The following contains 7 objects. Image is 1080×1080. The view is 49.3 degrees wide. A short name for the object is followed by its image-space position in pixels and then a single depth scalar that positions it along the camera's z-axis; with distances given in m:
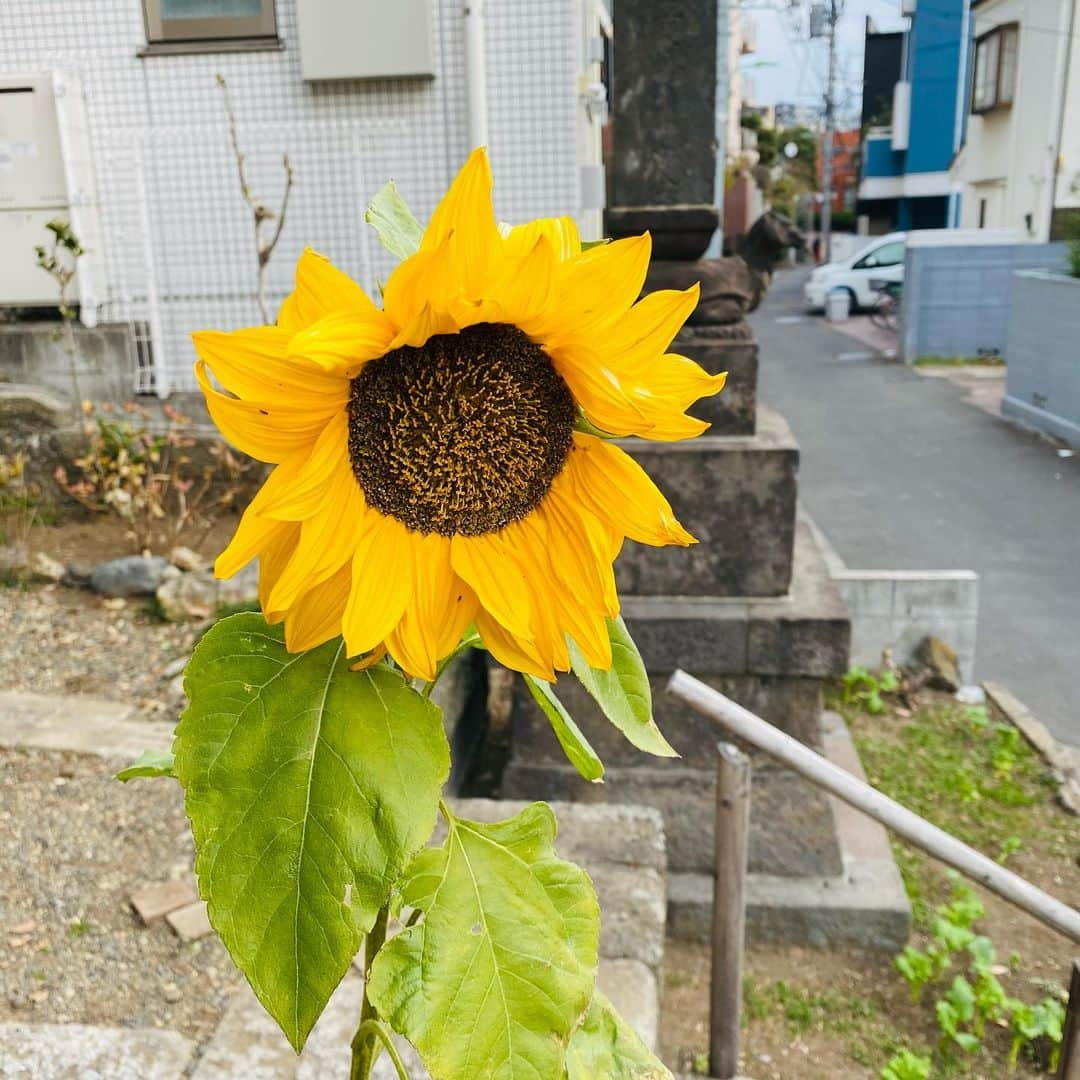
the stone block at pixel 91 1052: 2.04
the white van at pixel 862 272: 26.28
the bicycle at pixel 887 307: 22.77
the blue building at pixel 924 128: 32.91
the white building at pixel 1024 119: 20.97
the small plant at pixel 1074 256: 12.81
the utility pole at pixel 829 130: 41.06
